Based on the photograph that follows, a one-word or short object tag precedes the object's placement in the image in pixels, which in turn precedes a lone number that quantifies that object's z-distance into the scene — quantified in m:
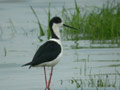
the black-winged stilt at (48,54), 17.81
